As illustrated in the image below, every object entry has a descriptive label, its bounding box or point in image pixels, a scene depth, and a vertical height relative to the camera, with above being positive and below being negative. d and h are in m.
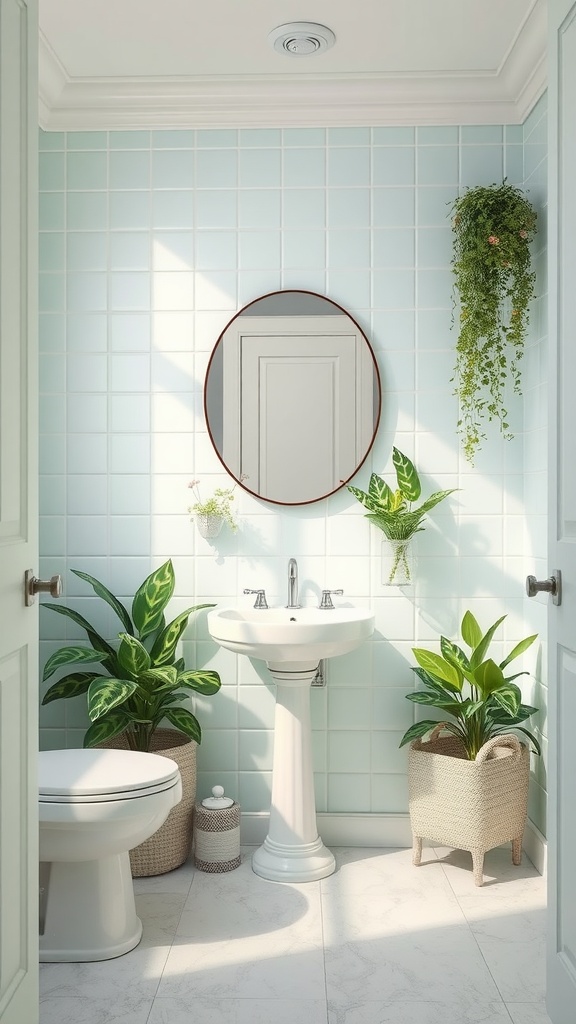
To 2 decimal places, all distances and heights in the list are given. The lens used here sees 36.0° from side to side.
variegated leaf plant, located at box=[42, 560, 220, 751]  2.85 -0.54
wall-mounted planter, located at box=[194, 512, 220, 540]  3.13 -0.08
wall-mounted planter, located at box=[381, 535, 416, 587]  3.11 -0.21
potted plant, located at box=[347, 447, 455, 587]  3.05 -0.01
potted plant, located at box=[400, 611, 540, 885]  2.78 -0.82
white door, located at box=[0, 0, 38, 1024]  1.64 -0.01
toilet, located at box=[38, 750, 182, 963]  2.24 -0.88
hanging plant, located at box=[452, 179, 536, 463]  2.91 +0.70
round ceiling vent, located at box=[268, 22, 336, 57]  2.69 +1.44
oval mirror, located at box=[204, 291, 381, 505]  3.16 +0.38
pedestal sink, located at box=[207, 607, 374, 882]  2.81 -0.83
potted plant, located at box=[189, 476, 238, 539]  3.13 -0.03
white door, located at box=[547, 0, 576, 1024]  1.81 -0.01
